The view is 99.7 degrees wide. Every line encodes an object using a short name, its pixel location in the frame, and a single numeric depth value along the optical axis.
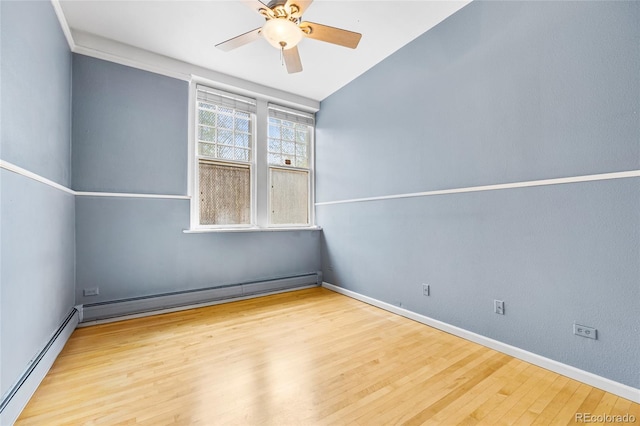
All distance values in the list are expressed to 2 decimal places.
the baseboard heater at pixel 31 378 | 1.40
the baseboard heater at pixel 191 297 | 2.89
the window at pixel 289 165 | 4.27
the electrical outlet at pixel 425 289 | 2.81
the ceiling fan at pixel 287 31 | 1.97
